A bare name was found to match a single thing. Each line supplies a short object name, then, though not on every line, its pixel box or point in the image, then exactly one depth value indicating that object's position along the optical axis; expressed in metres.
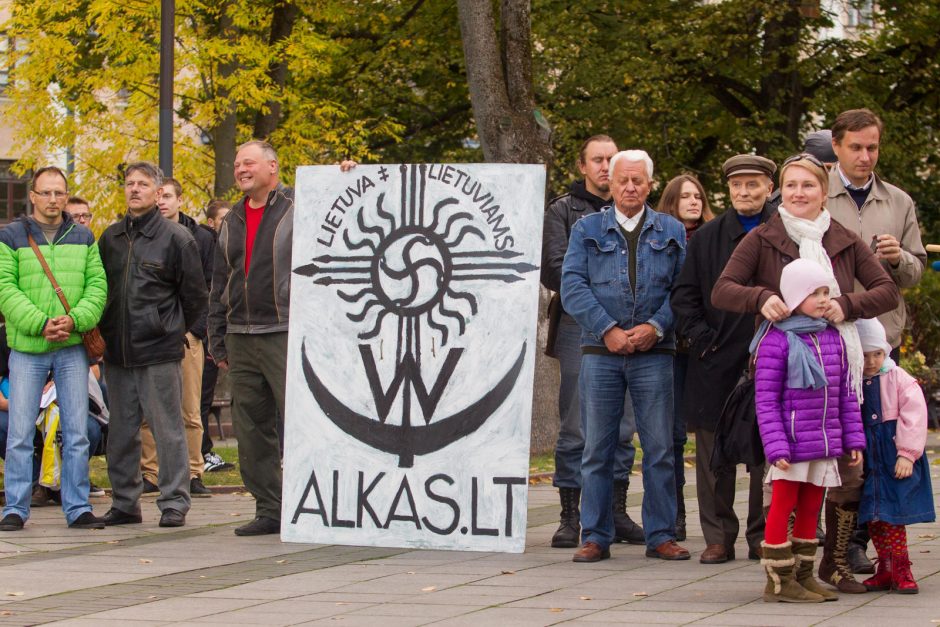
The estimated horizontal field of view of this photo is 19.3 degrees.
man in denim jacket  13.53
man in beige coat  12.78
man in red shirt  15.62
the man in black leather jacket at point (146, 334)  16.42
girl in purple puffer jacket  11.18
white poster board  14.07
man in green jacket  16.06
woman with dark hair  15.46
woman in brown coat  11.63
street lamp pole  25.80
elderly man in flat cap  13.34
